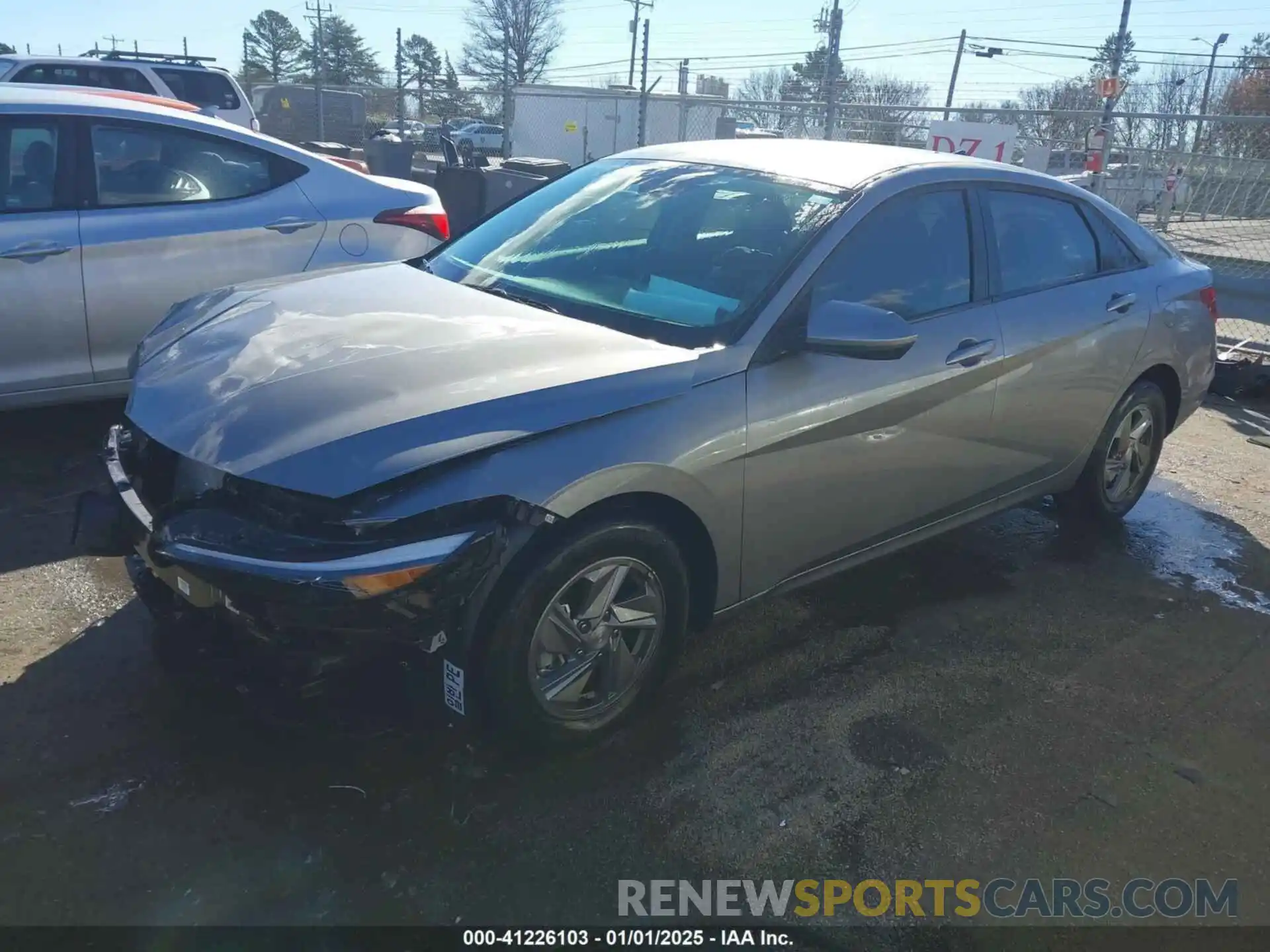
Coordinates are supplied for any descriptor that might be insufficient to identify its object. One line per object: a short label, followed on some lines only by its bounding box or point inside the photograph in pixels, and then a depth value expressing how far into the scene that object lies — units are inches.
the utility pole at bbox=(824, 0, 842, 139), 454.6
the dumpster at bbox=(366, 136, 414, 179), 576.1
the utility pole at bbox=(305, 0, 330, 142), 732.0
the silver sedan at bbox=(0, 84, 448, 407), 182.4
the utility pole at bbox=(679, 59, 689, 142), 528.1
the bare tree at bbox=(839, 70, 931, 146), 485.4
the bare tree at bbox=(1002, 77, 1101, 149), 469.9
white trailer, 821.9
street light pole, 1022.6
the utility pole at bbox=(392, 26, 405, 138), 692.7
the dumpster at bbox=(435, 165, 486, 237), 420.2
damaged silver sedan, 99.0
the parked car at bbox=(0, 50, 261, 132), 430.6
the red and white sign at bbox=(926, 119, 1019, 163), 452.1
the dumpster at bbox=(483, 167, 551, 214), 413.7
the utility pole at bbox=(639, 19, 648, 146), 508.1
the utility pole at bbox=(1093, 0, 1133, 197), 401.4
